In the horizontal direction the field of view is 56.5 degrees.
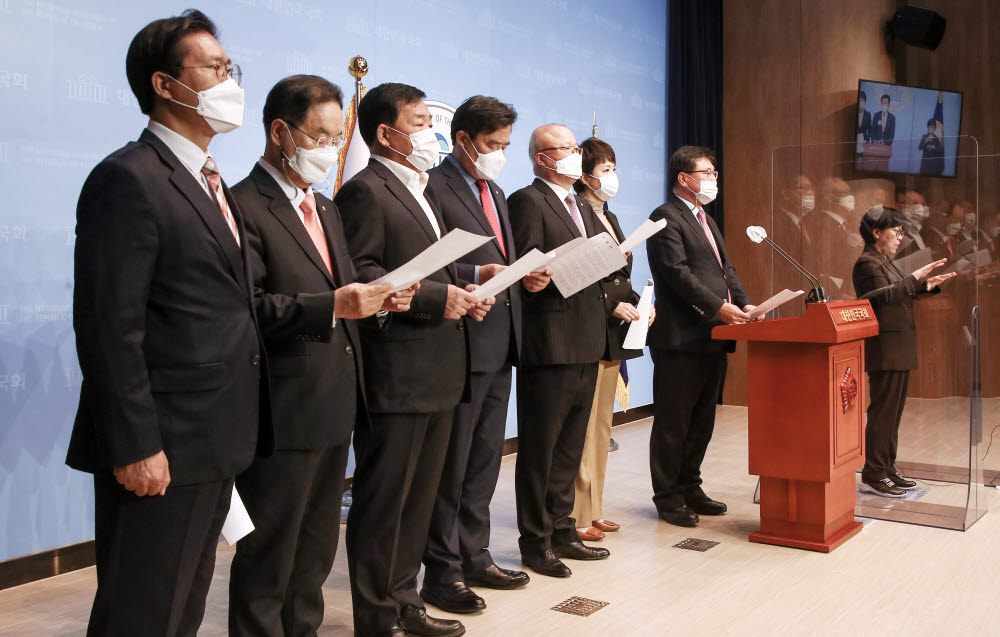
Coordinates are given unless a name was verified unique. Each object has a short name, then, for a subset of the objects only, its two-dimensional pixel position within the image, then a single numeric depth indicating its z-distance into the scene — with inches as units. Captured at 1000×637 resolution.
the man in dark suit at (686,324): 164.2
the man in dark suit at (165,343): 65.9
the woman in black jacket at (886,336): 178.5
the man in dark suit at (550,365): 133.7
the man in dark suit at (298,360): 84.7
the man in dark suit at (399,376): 101.5
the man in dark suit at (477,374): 119.4
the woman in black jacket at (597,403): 155.0
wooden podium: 148.4
